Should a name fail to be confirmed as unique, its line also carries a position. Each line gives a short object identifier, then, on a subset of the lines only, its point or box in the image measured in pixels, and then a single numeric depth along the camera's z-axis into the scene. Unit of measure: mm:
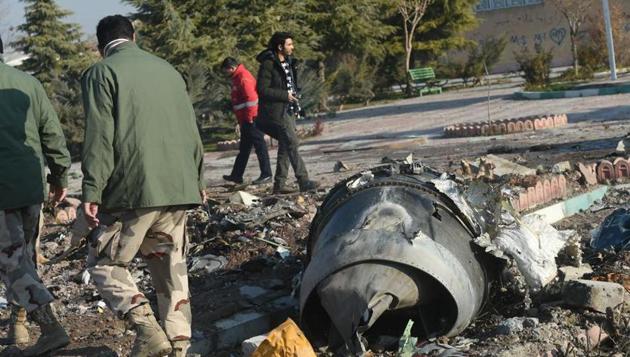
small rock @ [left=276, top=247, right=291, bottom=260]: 7251
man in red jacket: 11539
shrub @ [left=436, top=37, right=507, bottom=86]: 35156
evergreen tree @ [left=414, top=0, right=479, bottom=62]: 38406
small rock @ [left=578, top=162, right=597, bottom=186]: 9898
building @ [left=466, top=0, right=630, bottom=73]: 46688
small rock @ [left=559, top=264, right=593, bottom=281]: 5727
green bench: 34306
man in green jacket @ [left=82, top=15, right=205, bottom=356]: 4582
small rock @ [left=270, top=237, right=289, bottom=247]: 7672
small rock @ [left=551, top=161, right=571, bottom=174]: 10203
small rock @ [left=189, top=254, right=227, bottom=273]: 7207
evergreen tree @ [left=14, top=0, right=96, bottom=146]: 33188
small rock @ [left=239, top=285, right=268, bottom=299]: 6336
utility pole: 26172
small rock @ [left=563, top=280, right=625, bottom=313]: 5207
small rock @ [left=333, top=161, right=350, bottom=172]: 12488
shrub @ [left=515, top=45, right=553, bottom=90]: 27000
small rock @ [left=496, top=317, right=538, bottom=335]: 5069
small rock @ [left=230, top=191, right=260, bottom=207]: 9672
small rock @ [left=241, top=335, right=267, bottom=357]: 4938
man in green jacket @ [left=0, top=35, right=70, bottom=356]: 5285
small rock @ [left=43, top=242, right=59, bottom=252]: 8727
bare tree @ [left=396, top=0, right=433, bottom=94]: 34719
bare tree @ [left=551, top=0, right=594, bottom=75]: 34250
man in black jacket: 10289
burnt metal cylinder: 4848
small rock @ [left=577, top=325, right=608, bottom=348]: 4938
